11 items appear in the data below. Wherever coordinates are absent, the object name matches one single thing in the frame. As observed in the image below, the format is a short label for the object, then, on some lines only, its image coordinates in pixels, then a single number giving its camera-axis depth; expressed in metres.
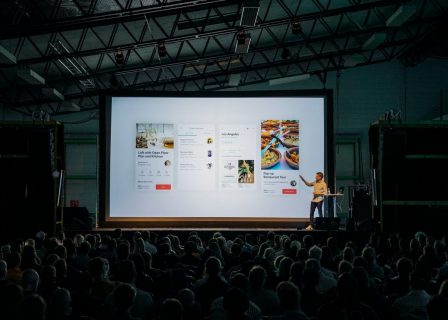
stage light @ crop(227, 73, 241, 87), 22.27
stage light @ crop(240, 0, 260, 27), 13.44
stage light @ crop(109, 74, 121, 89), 19.44
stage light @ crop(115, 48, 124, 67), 16.78
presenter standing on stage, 14.51
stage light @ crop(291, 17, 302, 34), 16.17
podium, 14.97
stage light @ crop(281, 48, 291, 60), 19.36
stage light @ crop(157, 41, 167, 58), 16.48
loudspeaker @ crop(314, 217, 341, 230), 13.51
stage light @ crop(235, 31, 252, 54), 16.08
